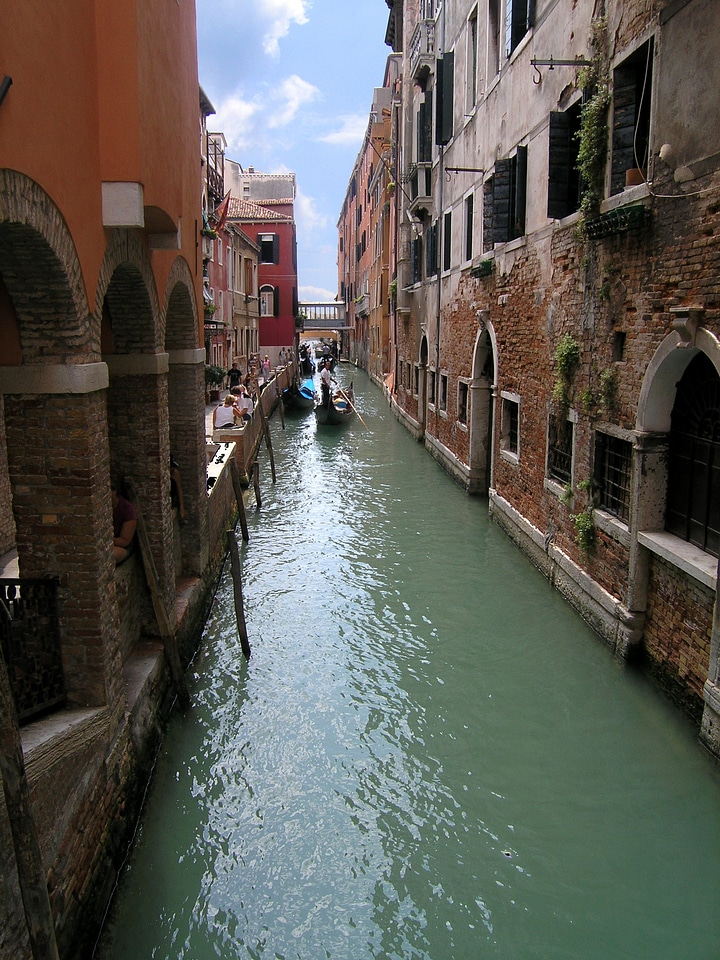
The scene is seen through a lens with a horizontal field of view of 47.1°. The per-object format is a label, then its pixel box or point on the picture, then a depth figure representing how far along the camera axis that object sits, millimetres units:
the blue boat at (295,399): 25906
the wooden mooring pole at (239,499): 10695
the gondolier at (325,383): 22567
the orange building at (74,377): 3568
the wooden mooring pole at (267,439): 15001
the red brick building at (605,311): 5500
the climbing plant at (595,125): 6938
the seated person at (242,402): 14320
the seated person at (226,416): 13664
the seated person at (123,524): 5699
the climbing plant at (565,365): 7801
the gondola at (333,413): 22438
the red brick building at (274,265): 37875
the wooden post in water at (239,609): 7121
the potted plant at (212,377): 18328
